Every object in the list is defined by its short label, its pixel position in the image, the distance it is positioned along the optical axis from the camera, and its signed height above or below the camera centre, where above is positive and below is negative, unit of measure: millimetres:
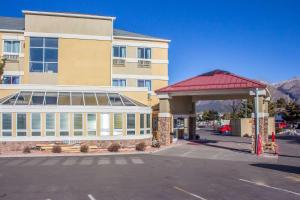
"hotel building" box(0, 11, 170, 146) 20999 +2988
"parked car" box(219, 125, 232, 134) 42972 -3406
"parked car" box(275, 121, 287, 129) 45789 -3083
